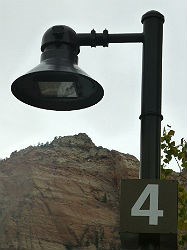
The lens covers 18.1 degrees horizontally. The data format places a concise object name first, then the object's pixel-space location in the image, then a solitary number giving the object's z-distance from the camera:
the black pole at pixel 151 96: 2.63
